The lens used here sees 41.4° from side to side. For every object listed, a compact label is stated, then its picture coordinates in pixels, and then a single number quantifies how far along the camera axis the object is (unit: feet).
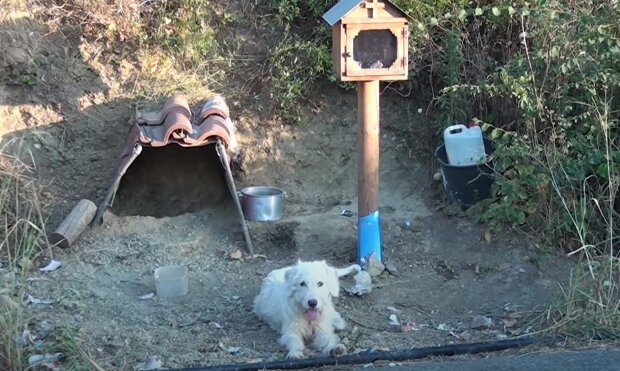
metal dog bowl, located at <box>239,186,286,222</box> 23.13
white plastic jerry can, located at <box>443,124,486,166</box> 22.76
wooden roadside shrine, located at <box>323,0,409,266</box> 19.76
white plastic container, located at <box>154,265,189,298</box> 19.66
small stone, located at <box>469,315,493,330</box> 18.11
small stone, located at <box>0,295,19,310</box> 15.07
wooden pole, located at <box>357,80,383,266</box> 20.63
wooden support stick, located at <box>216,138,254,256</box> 22.04
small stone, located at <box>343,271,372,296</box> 19.76
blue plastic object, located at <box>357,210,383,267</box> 20.86
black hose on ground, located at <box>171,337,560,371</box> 15.43
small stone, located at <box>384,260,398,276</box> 21.08
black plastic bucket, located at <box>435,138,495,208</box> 22.44
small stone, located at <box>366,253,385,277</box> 20.84
